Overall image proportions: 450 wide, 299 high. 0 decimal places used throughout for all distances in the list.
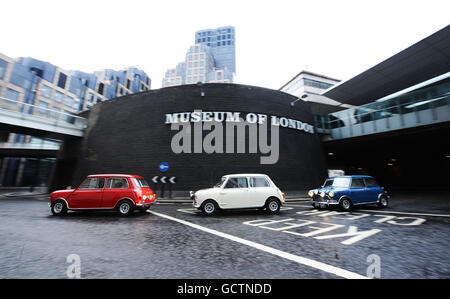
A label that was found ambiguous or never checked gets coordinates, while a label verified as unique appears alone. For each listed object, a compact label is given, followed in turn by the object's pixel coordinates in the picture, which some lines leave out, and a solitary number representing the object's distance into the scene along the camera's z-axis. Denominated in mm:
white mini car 7789
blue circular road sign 14242
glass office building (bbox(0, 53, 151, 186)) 26512
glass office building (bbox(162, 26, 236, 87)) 93675
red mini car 7633
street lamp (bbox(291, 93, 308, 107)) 17938
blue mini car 8688
